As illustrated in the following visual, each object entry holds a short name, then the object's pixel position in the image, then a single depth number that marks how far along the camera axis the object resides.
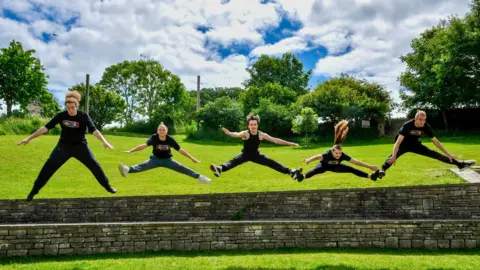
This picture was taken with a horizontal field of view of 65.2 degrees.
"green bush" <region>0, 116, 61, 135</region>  29.66
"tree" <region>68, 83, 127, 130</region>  51.22
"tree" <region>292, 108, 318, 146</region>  29.86
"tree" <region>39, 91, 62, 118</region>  44.59
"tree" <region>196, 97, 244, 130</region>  33.78
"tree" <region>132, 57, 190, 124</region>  54.12
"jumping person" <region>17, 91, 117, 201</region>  8.38
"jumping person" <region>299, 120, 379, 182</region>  9.02
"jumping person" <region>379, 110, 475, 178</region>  8.91
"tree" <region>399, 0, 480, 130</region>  29.80
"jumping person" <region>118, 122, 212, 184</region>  9.09
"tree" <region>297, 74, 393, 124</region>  34.22
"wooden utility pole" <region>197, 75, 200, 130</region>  43.55
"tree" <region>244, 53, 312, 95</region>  59.25
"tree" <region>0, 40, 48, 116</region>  37.91
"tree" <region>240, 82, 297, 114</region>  43.44
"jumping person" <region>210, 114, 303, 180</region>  9.02
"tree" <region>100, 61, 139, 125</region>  56.03
